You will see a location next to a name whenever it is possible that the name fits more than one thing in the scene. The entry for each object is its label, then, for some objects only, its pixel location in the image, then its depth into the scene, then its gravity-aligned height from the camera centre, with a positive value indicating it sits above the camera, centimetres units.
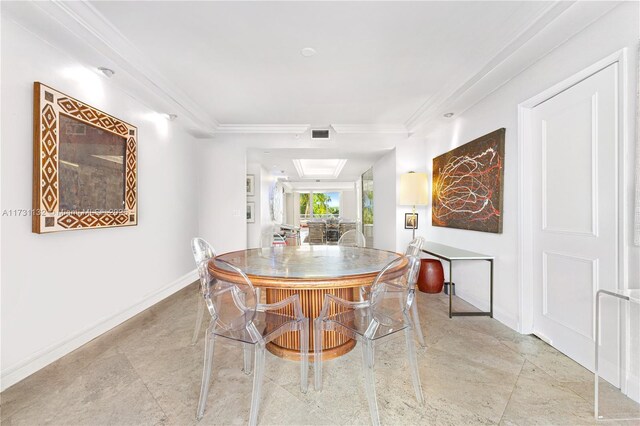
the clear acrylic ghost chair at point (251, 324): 139 -67
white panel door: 172 -3
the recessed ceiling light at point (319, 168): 762 +146
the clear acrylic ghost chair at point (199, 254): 220 -36
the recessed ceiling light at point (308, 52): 235 +145
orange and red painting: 273 +32
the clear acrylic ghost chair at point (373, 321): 142 -68
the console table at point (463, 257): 279 -49
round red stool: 361 -88
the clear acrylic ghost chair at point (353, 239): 346 -36
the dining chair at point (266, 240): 357 -37
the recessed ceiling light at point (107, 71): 239 +130
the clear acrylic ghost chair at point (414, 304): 211 -72
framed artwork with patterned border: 191 +40
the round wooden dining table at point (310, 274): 160 -39
